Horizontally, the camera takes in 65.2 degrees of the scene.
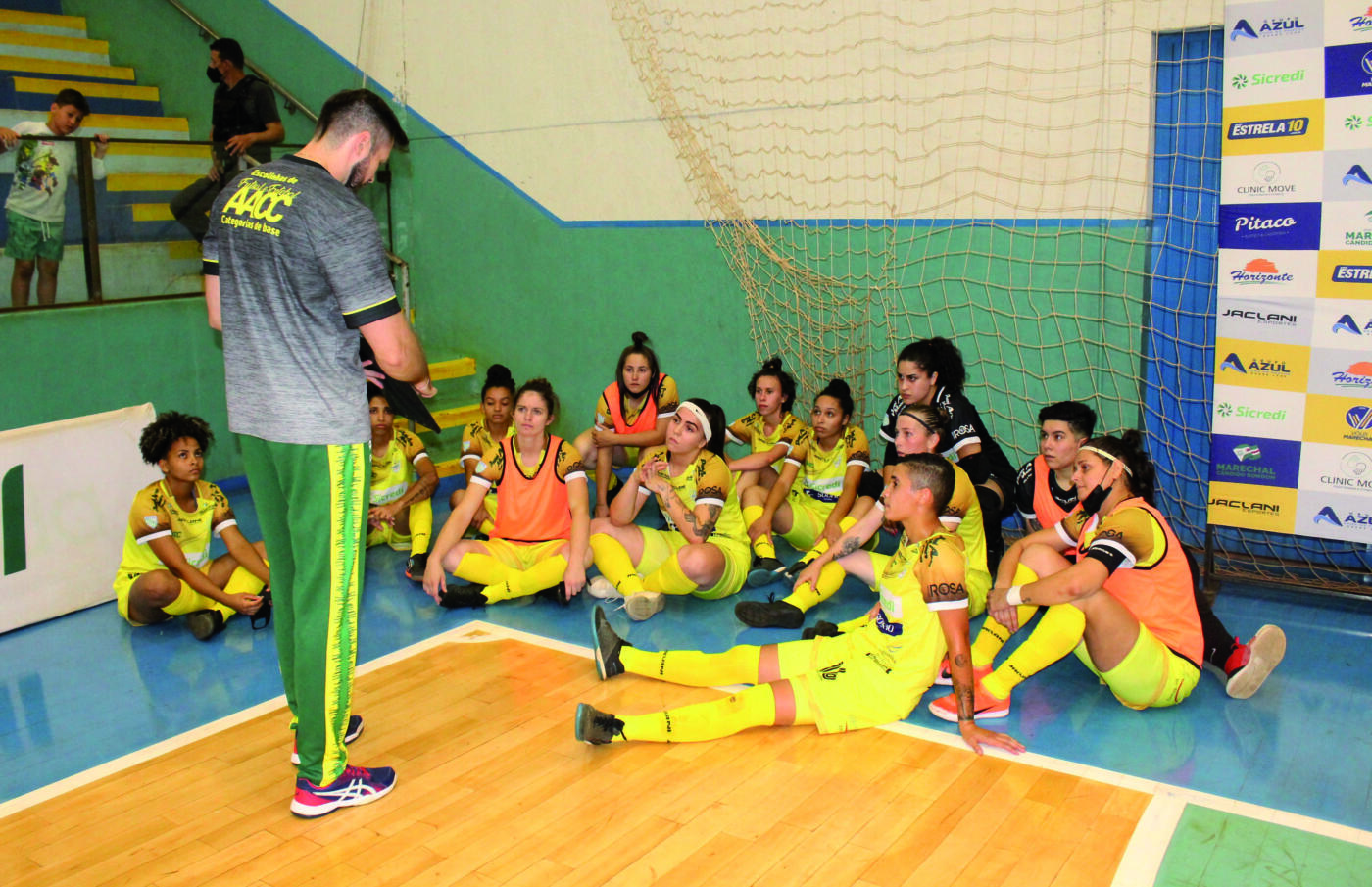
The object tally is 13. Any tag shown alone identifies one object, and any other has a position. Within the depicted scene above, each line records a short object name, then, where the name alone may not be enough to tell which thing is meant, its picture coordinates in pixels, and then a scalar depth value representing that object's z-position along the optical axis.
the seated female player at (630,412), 5.74
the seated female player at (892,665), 3.22
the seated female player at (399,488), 5.41
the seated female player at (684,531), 4.61
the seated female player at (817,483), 5.13
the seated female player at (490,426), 5.39
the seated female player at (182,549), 4.42
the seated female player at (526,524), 4.64
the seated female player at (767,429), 5.42
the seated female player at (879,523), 4.11
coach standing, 2.64
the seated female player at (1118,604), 3.40
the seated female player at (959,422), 4.84
